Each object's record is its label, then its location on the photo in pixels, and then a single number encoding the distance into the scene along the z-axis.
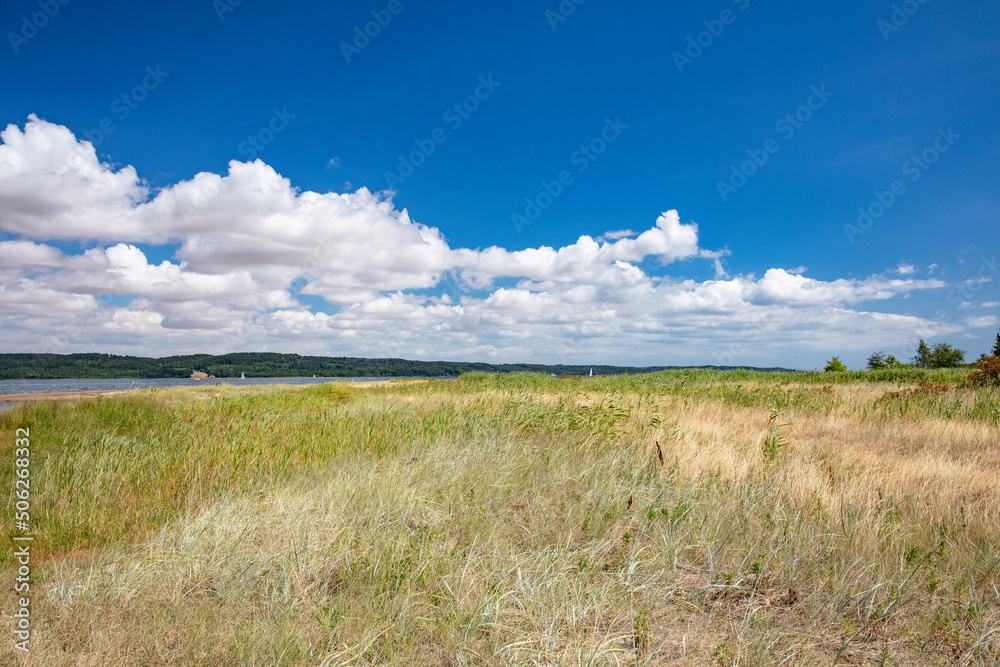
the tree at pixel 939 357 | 52.92
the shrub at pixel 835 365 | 51.19
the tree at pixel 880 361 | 52.29
